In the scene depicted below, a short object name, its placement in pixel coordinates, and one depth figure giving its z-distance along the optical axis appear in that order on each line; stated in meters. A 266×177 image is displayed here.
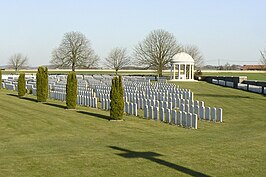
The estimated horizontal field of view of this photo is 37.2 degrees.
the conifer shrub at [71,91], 20.86
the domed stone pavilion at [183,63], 53.91
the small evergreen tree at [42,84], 24.23
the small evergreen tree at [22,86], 28.05
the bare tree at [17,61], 102.69
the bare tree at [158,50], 70.31
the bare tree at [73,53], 81.19
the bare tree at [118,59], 94.44
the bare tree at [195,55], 87.69
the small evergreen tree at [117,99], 16.80
